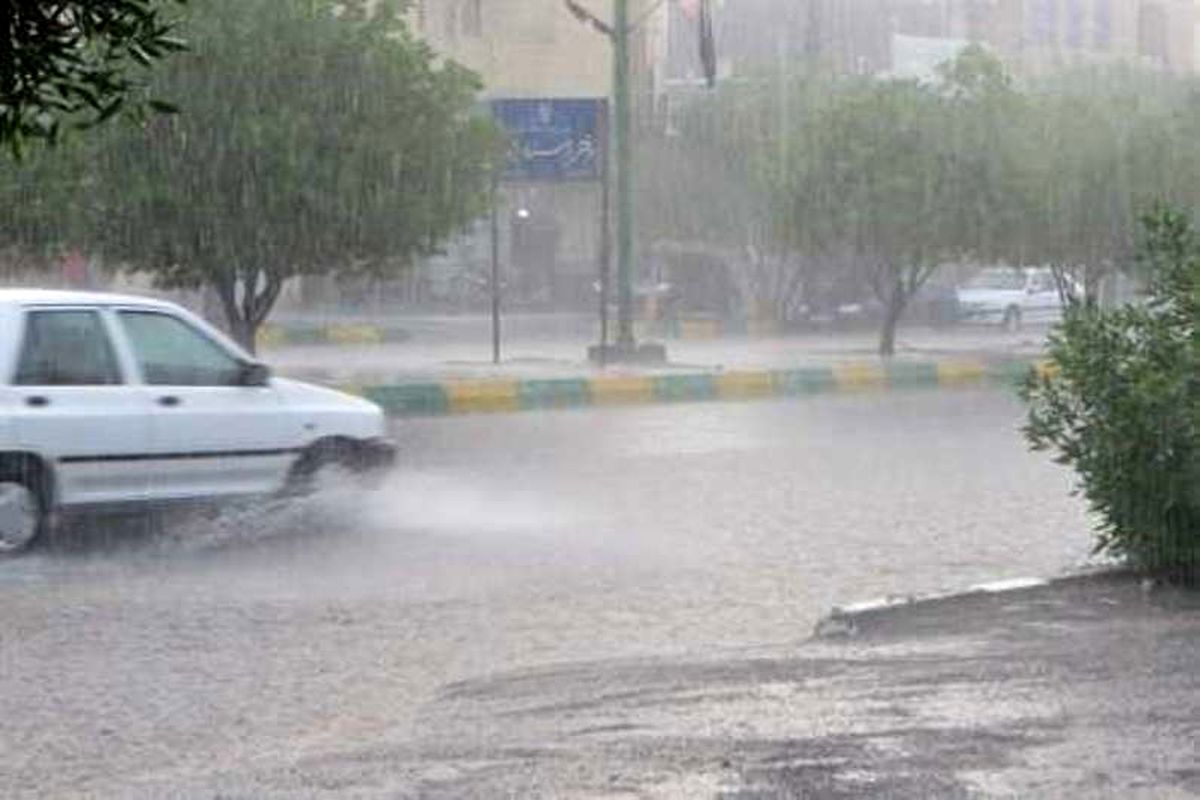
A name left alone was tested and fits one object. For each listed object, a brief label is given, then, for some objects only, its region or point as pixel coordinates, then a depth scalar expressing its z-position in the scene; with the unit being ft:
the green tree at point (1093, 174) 115.85
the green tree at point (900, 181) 109.19
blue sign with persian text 96.99
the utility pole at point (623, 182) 98.32
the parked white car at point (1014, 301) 171.94
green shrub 30.37
